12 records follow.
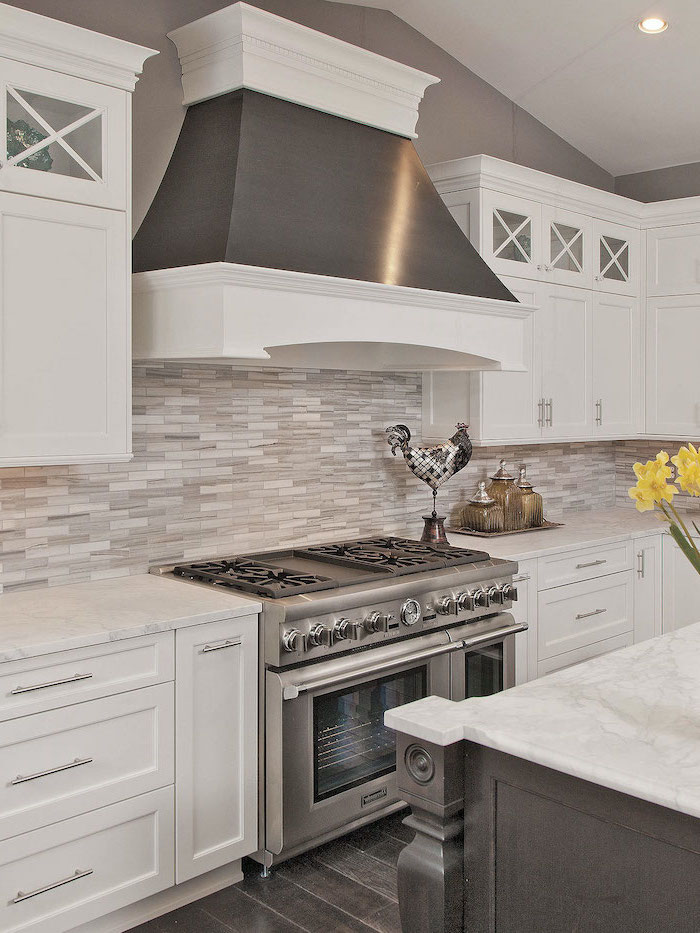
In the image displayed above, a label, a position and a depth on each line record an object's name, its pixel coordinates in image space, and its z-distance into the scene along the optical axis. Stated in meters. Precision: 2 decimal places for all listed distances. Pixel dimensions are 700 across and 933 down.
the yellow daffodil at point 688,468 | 1.54
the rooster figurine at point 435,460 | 3.96
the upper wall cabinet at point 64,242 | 2.53
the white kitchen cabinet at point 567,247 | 4.45
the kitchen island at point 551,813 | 1.43
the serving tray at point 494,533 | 4.29
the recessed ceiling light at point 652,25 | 3.96
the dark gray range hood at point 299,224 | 2.88
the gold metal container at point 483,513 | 4.35
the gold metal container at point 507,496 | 4.43
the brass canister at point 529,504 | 4.50
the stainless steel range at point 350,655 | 2.83
